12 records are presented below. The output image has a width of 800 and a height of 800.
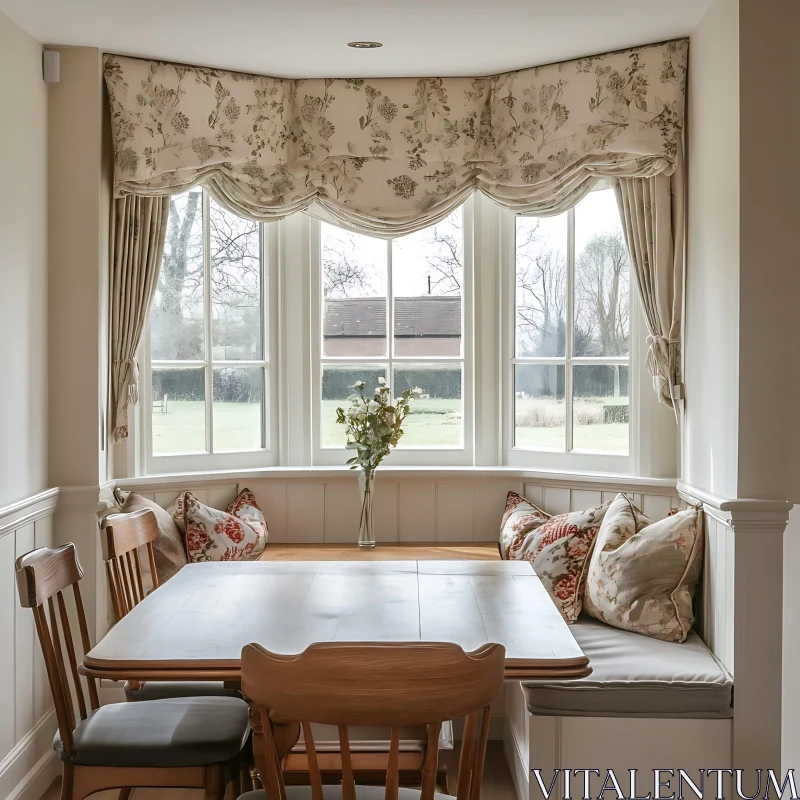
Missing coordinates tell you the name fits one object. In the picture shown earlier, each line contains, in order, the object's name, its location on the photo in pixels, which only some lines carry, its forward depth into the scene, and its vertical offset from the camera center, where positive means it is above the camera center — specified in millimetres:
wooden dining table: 1958 -649
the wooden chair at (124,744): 2170 -946
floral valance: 3389 +1011
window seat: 2734 -1126
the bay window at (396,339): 3748 +170
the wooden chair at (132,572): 2648 -637
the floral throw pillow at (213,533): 3510 -656
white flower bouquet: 3588 -212
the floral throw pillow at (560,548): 3262 -690
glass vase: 3650 -589
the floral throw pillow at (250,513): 3654 -601
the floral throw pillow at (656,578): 3031 -735
